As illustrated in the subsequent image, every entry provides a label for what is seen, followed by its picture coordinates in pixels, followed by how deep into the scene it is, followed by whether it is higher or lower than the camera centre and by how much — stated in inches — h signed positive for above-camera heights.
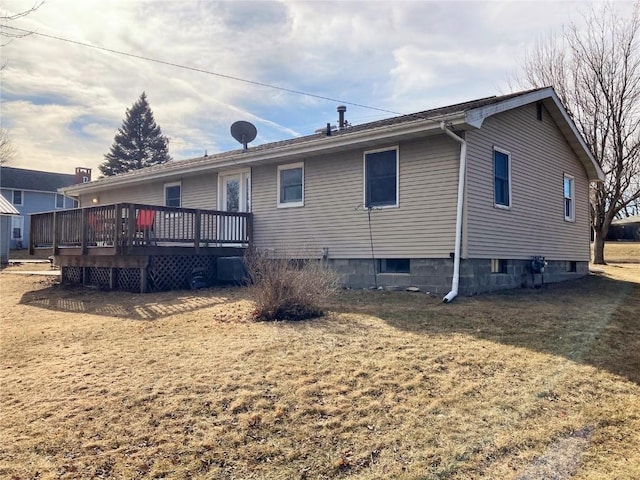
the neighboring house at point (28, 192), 1363.2 +183.4
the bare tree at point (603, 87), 826.2 +302.9
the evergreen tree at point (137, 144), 1839.3 +437.8
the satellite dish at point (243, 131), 579.2 +151.0
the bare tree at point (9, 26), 222.5 +112.0
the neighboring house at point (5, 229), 948.0 +48.5
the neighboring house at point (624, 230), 1487.5 +65.5
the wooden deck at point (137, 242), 402.9 +8.8
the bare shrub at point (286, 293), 267.9 -25.3
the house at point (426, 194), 369.4 +54.3
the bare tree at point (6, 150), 1433.3 +324.8
